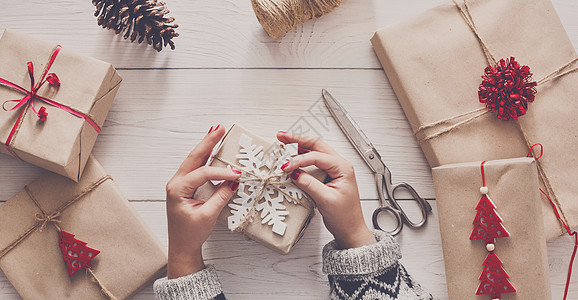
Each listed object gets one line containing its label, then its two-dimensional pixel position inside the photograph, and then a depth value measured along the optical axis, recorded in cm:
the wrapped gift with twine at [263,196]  83
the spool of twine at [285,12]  88
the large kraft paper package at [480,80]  89
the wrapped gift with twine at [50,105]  84
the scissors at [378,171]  95
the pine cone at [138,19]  90
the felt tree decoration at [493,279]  83
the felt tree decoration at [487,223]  83
